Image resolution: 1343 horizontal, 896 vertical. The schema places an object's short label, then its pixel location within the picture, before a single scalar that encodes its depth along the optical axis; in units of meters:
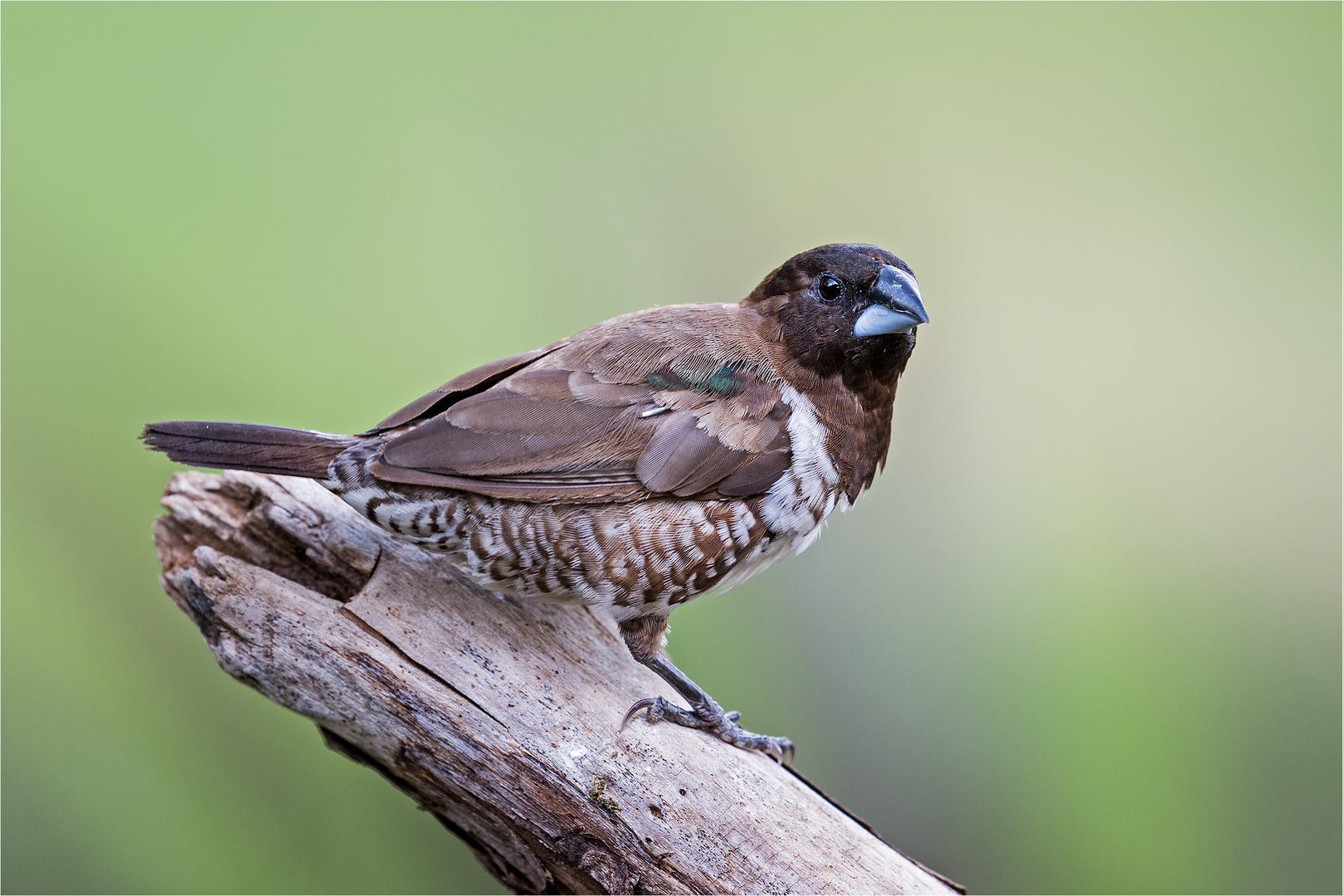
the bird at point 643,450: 4.43
